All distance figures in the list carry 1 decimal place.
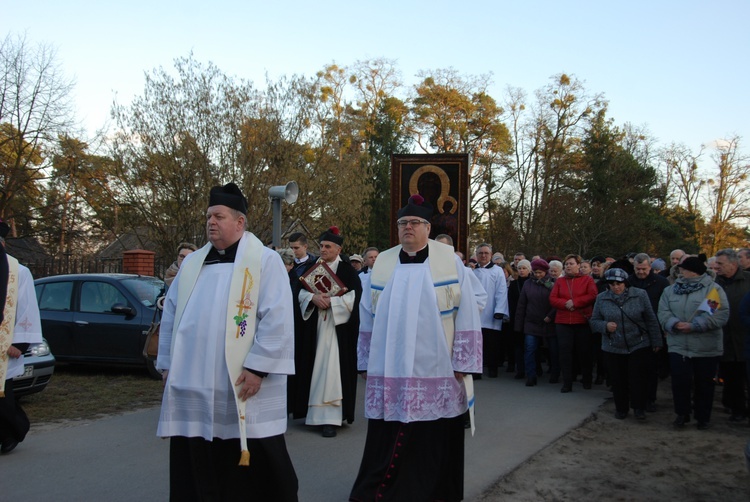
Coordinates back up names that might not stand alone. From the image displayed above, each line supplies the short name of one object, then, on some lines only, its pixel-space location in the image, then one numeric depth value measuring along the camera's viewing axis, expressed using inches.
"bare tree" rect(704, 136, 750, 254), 1756.9
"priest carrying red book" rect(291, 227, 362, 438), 291.6
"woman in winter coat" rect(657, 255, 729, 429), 309.1
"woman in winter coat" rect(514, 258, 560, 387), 429.0
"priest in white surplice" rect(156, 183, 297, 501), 155.6
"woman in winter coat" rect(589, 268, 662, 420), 332.2
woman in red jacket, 407.2
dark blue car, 424.5
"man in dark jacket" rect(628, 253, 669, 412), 354.0
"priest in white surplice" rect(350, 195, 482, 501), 189.6
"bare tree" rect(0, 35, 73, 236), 949.8
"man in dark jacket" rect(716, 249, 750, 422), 330.6
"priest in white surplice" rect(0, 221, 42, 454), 239.9
